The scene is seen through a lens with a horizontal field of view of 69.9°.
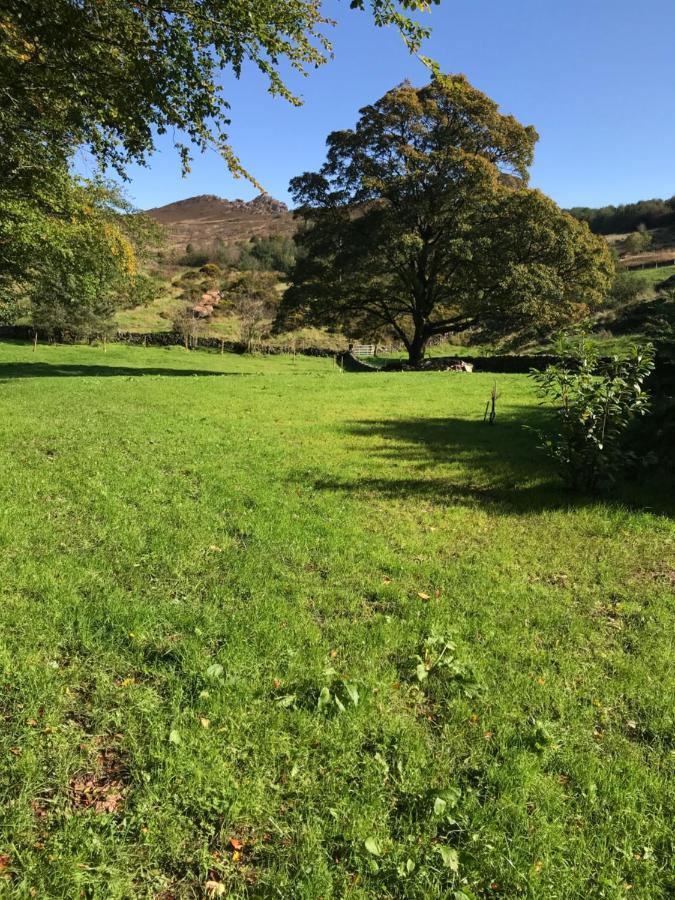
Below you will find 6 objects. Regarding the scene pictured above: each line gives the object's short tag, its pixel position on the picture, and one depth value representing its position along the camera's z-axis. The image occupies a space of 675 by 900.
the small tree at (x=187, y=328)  44.69
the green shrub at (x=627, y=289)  37.84
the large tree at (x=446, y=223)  23.70
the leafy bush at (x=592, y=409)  6.30
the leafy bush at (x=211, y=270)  66.62
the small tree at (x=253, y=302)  46.56
